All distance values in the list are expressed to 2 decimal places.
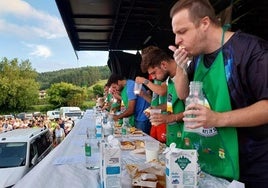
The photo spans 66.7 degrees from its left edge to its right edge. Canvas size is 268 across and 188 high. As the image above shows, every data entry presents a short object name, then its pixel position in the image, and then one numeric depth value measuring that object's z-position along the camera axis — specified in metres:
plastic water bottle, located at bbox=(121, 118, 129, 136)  2.06
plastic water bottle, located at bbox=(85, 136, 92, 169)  1.09
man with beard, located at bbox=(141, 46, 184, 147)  1.41
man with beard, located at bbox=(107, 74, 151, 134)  2.56
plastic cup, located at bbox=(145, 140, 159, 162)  1.10
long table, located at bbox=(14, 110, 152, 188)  0.87
